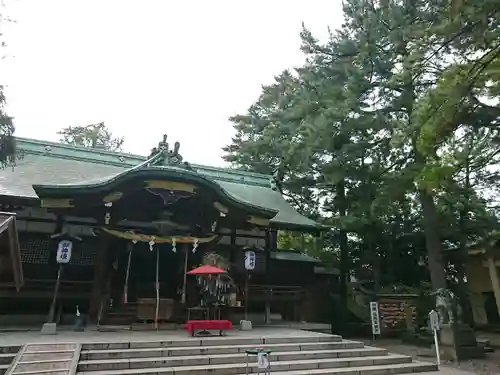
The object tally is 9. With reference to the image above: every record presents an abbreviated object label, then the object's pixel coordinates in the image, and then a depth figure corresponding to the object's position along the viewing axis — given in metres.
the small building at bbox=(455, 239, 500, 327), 20.17
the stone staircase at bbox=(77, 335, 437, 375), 6.70
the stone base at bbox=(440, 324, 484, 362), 10.28
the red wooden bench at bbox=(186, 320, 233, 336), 8.70
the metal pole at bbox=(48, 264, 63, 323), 9.75
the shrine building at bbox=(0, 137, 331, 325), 10.47
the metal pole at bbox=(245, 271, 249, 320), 11.76
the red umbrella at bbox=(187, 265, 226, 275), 9.38
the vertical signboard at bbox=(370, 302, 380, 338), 12.23
